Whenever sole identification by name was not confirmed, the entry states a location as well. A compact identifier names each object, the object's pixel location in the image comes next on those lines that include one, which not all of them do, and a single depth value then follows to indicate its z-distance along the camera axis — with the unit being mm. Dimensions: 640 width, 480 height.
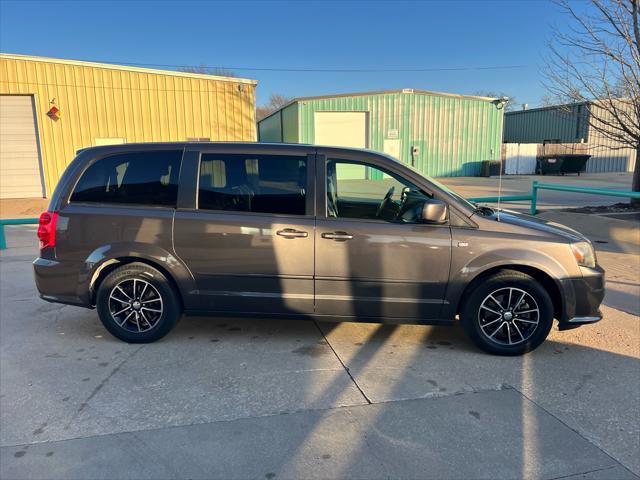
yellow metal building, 16922
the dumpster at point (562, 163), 31609
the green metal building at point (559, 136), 34844
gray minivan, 3922
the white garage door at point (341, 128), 26203
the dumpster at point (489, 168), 28547
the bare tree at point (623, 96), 9250
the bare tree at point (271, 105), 66206
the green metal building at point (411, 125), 26172
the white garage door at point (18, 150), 17062
